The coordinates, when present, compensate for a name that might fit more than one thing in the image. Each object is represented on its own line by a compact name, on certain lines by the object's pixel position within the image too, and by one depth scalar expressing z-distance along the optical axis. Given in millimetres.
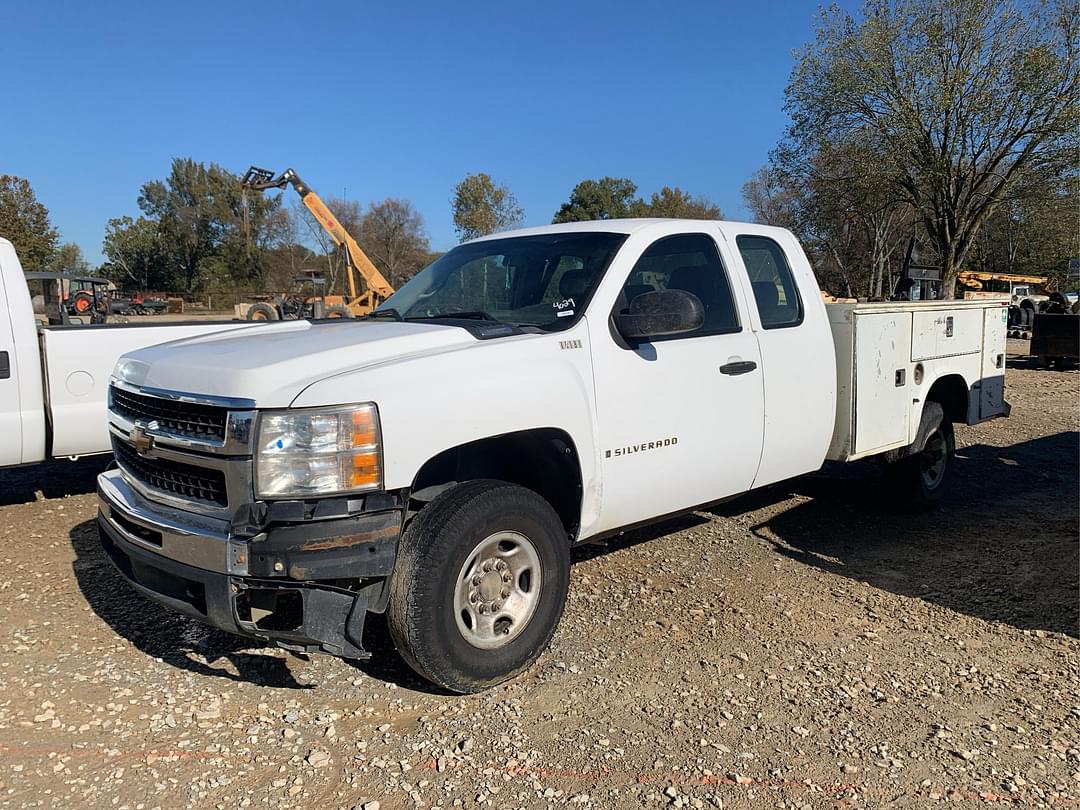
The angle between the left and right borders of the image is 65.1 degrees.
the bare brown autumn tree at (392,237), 51938
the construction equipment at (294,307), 22484
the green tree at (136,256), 62125
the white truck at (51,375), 6152
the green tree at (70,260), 55606
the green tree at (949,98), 22188
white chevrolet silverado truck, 3078
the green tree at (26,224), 43688
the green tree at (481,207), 40906
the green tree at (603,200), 56156
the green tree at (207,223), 61281
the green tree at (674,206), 55394
